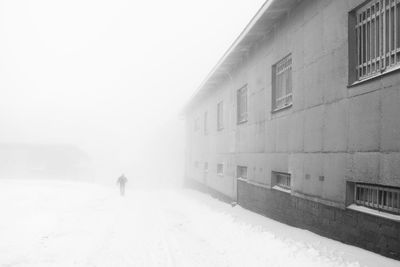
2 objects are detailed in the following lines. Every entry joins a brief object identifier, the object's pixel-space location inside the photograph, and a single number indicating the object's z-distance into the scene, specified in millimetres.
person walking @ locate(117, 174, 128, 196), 26938
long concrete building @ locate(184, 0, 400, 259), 6840
